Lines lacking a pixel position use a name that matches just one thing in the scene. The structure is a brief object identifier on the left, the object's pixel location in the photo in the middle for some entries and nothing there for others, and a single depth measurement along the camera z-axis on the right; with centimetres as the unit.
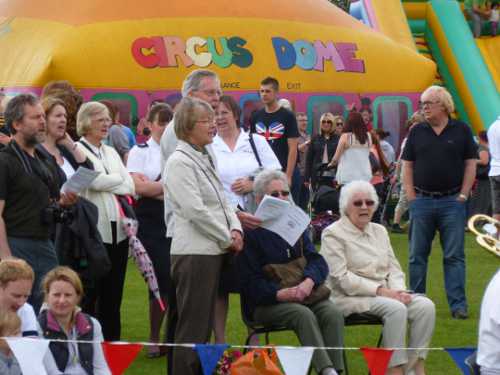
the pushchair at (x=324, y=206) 2050
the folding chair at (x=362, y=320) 1000
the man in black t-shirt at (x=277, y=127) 1536
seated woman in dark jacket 954
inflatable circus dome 2441
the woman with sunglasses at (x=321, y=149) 2222
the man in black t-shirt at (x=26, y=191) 918
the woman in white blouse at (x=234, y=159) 1100
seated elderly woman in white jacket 994
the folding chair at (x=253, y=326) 970
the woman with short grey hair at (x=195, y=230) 926
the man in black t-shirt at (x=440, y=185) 1320
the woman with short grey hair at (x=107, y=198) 1079
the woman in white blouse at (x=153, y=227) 1147
